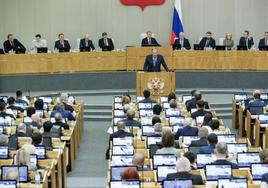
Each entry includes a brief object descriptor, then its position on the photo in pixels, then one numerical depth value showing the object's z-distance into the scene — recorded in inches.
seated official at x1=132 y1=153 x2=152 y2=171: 443.5
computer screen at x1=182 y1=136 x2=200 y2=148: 543.5
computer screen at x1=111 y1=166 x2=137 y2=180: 438.9
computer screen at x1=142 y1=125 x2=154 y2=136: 597.0
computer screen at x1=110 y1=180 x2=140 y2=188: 400.2
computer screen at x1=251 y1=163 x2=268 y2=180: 440.1
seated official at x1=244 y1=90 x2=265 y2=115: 695.7
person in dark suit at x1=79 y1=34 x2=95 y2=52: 1039.6
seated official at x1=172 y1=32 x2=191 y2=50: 1037.8
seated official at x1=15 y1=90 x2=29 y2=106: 762.2
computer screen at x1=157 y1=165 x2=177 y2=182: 439.0
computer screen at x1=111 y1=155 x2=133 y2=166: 481.1
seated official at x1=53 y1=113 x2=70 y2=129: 634.2
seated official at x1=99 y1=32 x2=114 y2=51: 1052.7
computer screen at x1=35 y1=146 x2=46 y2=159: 510.9
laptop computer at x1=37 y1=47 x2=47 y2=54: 1005.8
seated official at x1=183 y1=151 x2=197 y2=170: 443.5
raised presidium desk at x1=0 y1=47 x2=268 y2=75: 1003.3
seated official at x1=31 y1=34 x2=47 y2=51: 1019.9
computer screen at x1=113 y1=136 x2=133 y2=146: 549.6
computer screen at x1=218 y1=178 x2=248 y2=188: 396.2
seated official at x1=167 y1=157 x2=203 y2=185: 409.2
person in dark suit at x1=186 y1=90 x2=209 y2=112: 719.7
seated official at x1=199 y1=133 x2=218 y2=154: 491.5
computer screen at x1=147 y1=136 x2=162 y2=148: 550.0
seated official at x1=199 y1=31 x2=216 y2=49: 1044.5
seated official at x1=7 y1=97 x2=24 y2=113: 726.7
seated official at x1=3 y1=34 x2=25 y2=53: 1016.9
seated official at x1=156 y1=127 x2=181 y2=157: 493.0
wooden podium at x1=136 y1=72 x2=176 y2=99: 853.2
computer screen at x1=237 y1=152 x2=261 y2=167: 478.3
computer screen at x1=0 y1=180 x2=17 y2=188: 403.2
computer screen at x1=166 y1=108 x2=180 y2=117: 685.2
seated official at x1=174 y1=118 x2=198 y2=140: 581.0
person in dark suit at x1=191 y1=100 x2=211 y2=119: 662.5
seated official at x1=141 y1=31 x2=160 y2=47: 1027.6
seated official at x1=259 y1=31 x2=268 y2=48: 1021.6
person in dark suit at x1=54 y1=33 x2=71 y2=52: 1021.8
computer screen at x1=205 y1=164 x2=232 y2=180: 434.3
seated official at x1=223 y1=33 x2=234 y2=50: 1035.3
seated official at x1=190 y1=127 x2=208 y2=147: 523.2
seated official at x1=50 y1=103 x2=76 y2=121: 687.1
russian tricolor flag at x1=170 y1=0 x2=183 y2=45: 1119.6
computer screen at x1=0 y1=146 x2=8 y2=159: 520.4
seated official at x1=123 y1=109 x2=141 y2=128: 626.4
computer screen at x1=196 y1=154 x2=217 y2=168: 471.8
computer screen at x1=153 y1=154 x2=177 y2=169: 468.1
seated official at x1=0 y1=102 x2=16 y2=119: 676.0
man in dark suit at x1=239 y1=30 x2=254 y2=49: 1041.5
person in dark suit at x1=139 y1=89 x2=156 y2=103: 757.3
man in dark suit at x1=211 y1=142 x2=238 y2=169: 442.9
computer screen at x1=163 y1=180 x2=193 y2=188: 393.1
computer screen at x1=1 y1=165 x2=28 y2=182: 446.9
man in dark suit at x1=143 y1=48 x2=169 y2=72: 870.4
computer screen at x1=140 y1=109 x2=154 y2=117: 698.3
